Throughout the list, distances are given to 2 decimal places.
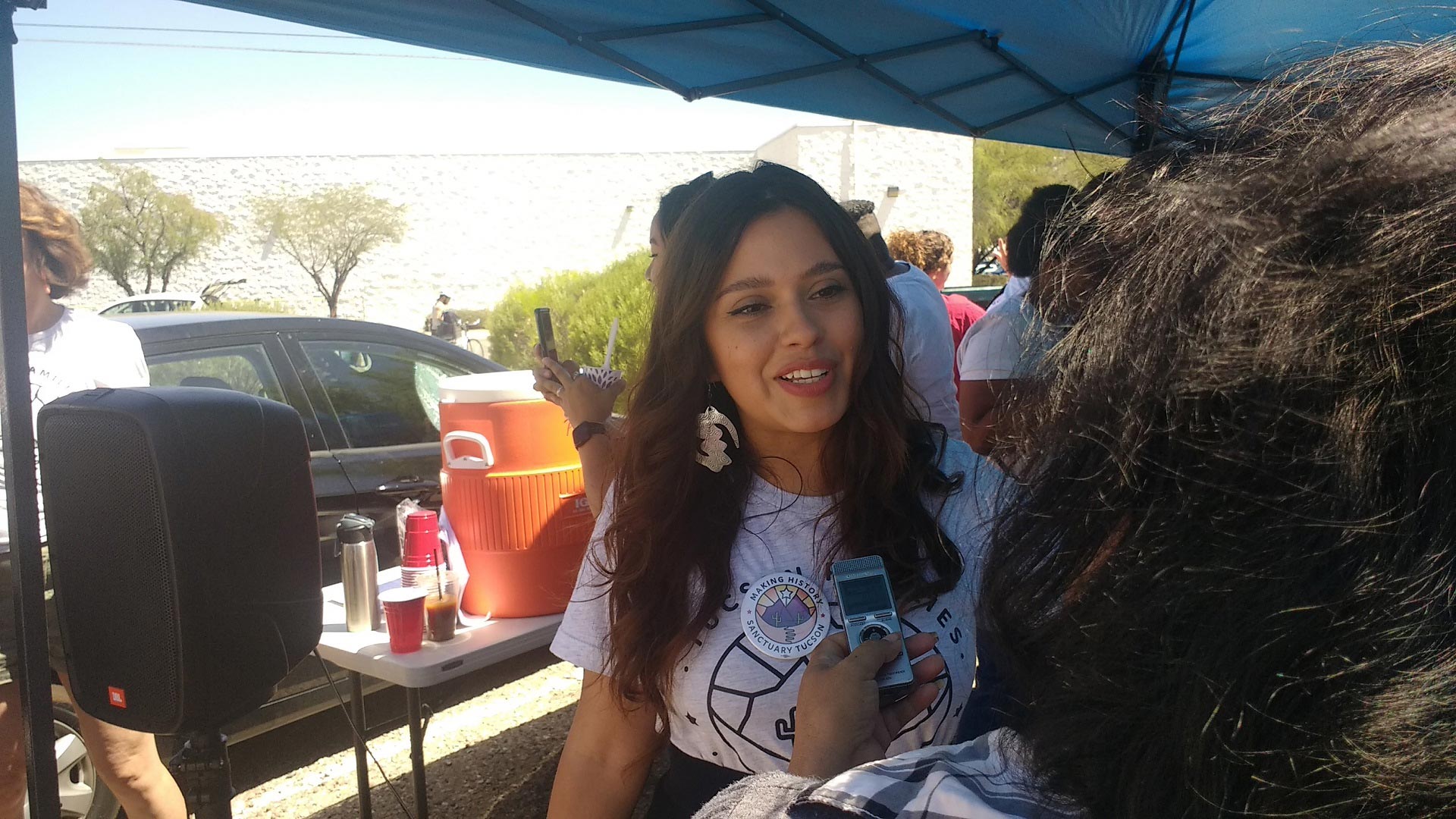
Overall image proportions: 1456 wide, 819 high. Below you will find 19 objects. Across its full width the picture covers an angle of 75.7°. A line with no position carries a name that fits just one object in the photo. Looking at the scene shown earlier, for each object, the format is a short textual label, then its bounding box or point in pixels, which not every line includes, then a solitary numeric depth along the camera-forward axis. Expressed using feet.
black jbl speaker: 4.33
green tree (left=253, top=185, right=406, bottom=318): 111.04
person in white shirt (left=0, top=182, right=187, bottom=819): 8.14
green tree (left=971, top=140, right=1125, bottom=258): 108.17
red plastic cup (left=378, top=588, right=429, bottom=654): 7.27
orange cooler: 7.14
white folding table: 7.06
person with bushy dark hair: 1.62
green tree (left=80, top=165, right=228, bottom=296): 103.04
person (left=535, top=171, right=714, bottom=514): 7.43
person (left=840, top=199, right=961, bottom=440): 9.73
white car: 72.28
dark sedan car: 11.39
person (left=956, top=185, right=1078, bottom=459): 9.43
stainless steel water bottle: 7.72
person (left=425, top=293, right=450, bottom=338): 79.20
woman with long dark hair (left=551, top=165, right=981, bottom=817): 4.63
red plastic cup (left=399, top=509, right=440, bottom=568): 7.45
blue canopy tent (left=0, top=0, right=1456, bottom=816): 8.38
